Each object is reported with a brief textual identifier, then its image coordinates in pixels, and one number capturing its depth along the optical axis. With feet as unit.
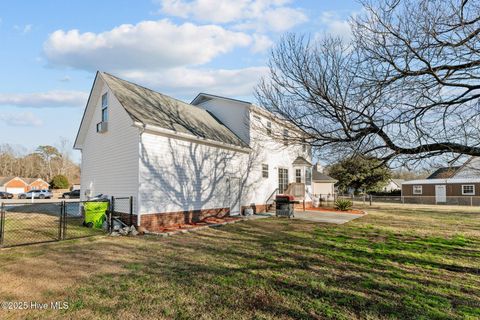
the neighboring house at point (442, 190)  105.29
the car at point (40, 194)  139.95
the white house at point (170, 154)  35.83
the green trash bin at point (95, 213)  35.40
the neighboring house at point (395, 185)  184.99
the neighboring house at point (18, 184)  194.67
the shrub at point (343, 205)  64.49
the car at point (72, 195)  140.15
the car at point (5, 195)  150.71
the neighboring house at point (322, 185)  95.66
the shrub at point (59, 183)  169.89
